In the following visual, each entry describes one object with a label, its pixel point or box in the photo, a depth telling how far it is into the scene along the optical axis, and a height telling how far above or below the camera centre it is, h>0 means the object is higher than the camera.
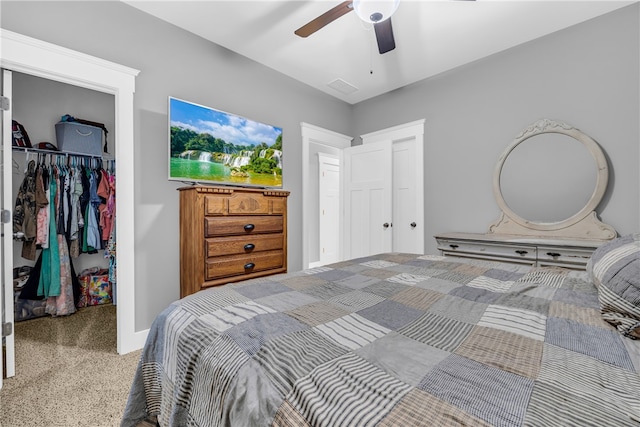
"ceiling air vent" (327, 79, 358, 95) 3.45 +1.60
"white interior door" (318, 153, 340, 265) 5.34 +0.10
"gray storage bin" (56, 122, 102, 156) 2.89 +0.80
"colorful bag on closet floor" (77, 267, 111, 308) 3.00 -0.82
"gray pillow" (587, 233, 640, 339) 0.76 -0.24
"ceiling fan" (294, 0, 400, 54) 1.59 +1.19
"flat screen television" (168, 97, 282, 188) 2.42 +0.62
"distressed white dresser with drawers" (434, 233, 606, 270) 2.19 -0.34
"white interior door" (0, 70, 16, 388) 1.76 -0.15
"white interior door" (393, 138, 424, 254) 3.53 +0.19
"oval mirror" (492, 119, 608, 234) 2.39 +0.30
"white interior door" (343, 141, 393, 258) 3.59 +0.16
